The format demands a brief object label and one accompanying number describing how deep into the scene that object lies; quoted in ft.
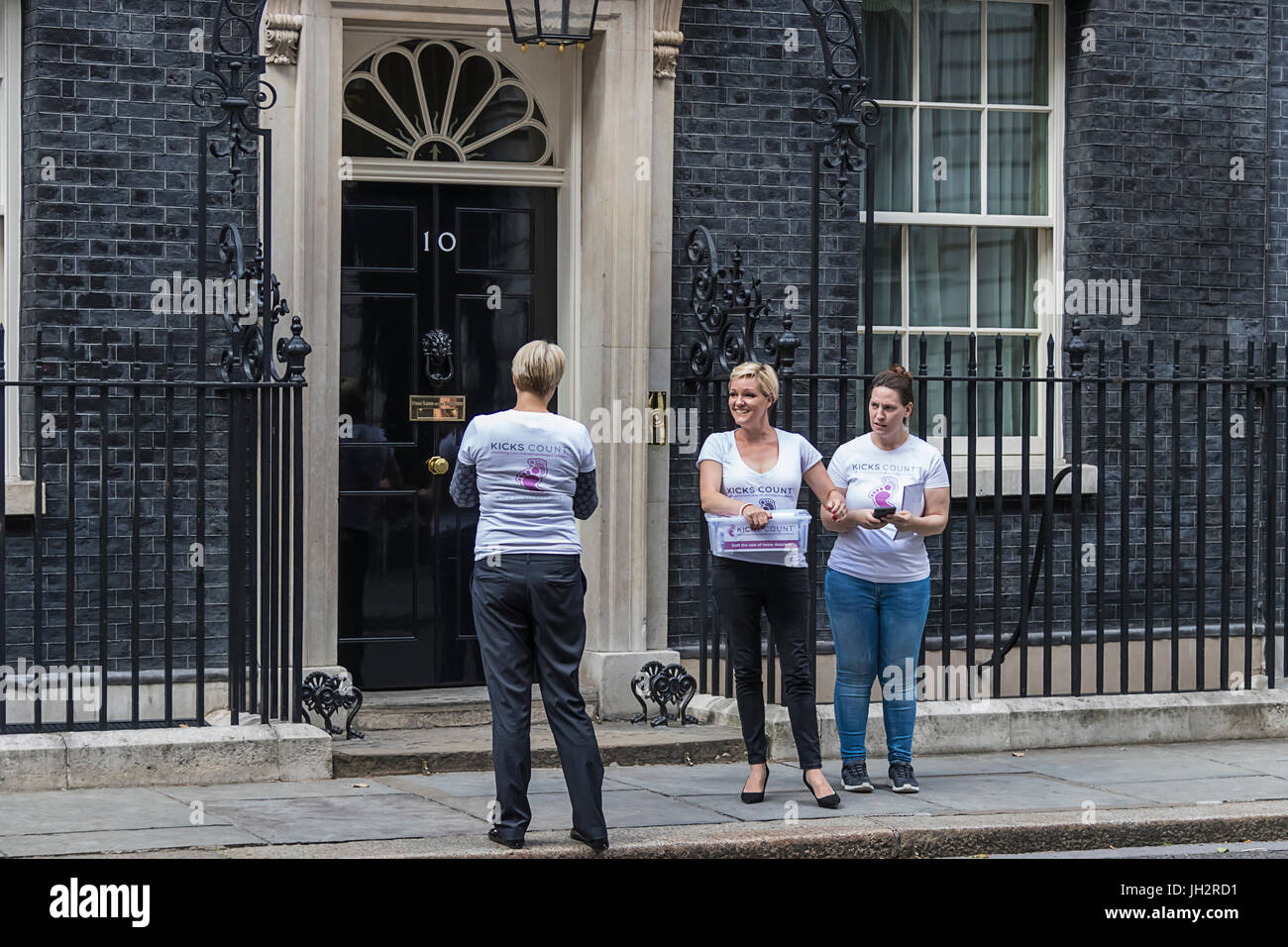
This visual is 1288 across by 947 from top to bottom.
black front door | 32.42
